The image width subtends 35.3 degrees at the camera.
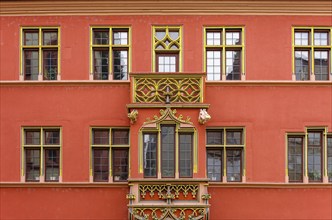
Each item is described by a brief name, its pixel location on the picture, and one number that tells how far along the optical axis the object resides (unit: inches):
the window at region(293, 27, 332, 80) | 711.7
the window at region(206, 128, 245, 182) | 697.6
